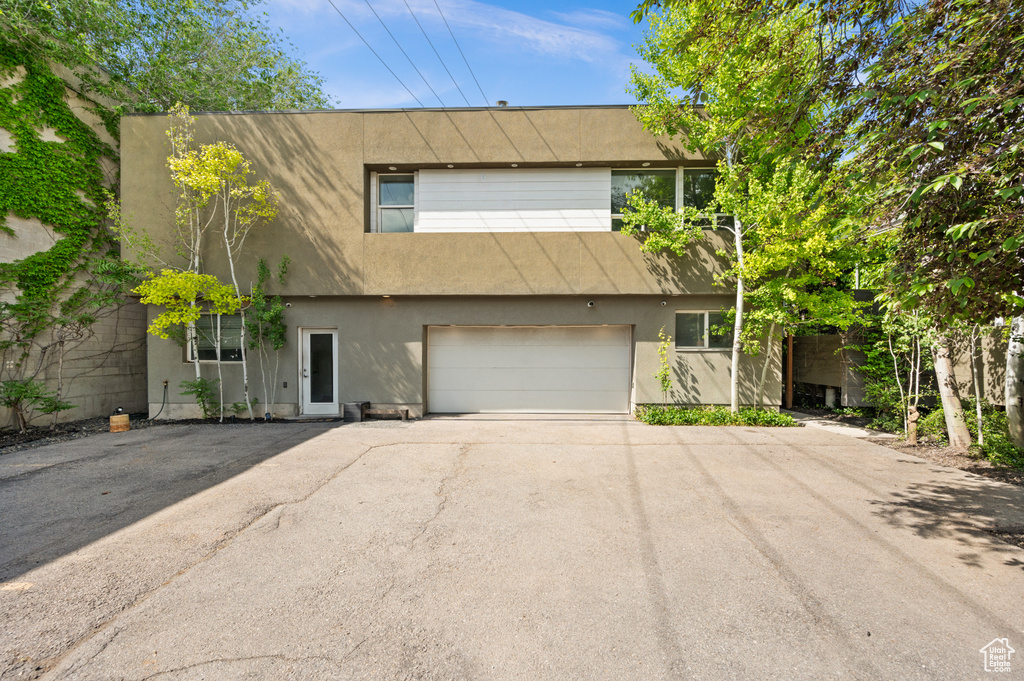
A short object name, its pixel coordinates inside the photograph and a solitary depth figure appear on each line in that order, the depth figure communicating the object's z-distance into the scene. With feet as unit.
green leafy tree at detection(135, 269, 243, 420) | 27.63
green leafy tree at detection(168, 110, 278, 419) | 27.96
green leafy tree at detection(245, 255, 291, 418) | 29.84
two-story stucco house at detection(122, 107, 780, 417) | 30.53
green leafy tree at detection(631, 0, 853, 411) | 24.35
